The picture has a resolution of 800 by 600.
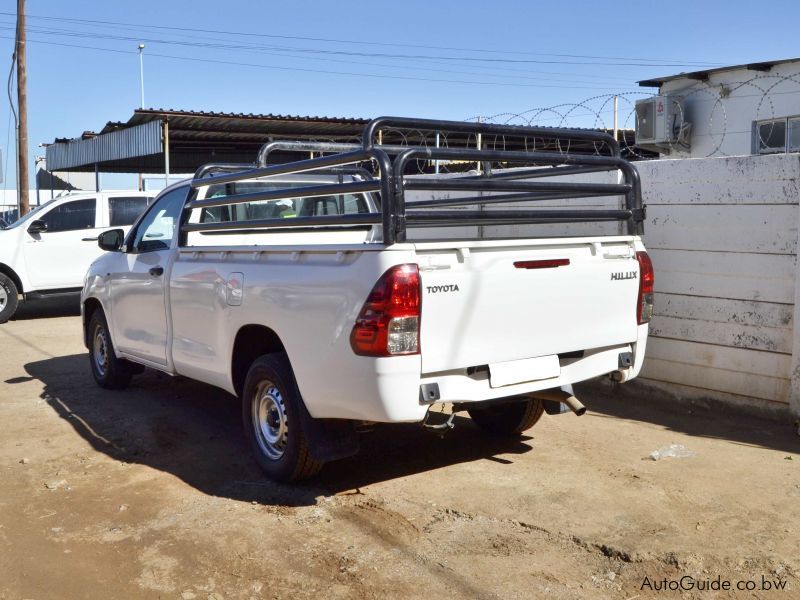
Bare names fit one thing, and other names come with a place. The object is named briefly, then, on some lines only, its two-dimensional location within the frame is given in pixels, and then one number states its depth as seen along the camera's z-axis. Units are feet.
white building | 45.83
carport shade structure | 56.70
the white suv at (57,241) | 44.73
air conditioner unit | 51.65
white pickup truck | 13.99
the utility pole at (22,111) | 70.54
